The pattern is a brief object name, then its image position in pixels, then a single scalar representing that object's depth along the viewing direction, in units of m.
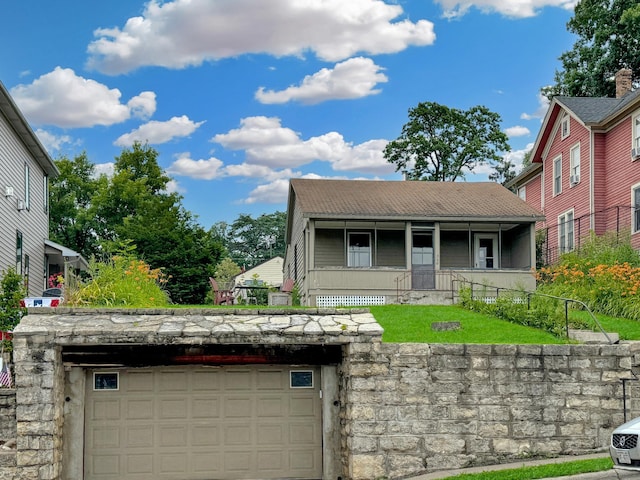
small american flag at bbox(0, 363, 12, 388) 13.60
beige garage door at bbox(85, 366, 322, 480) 13.22
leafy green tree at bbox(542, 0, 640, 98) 38.69
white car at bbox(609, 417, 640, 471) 11.12
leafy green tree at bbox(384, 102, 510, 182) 46.84
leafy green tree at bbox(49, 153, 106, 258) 46.12
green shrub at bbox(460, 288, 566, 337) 16.52
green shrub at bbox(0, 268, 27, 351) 17.16
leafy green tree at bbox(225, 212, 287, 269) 86.25
